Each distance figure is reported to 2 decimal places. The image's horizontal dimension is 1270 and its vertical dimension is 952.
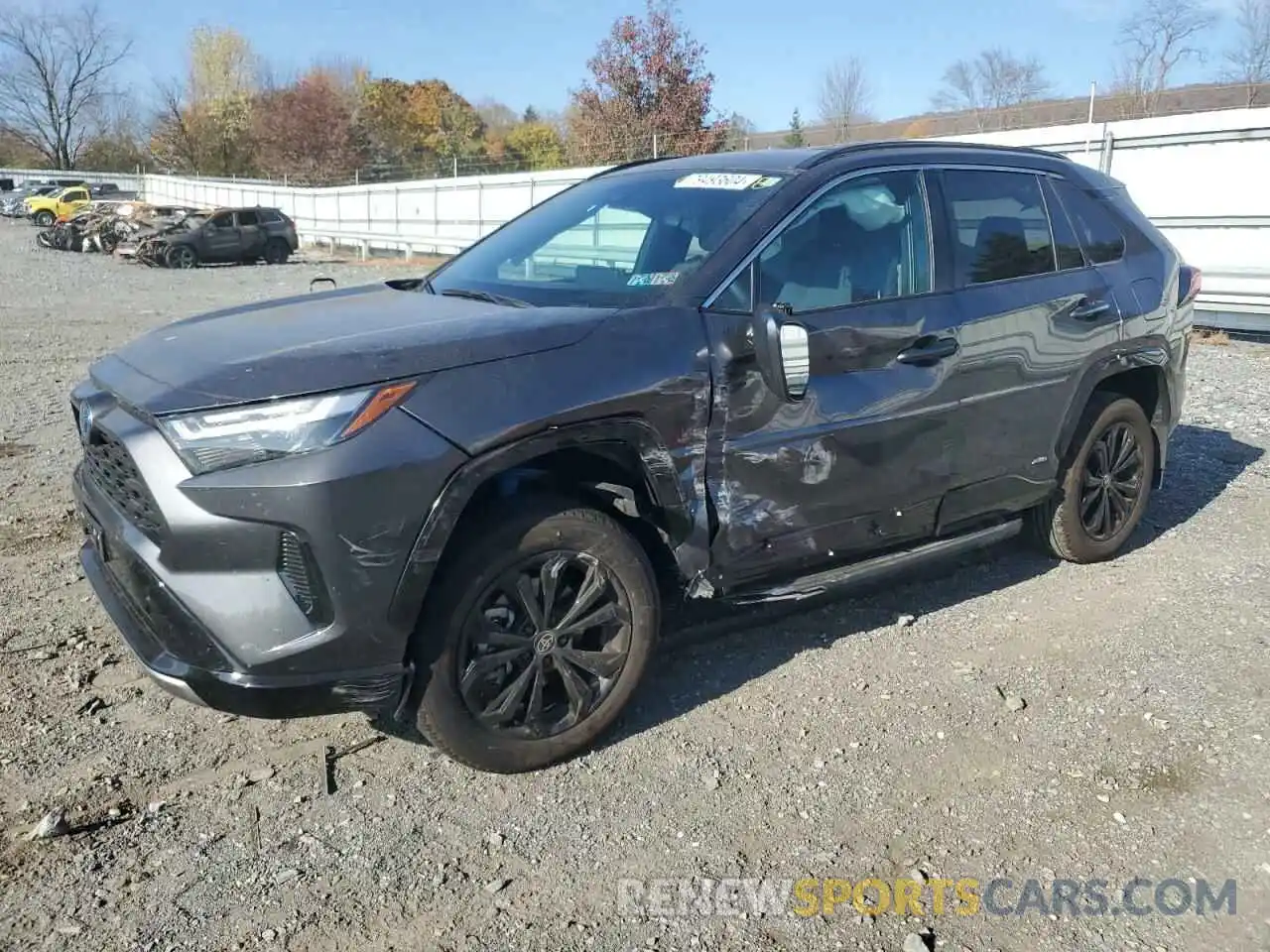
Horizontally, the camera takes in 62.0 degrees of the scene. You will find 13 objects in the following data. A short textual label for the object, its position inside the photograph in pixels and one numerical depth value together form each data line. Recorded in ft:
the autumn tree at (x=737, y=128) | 108.66
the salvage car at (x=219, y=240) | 88.99
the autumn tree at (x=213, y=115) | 236.43
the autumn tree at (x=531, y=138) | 183.81
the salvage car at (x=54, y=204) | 134.31
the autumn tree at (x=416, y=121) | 214.48
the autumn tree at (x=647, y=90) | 117.08
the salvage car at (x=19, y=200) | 160.35
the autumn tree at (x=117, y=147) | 261.65
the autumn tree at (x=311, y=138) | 205.36
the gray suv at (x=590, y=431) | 9.14
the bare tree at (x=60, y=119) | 261.65
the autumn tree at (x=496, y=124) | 200.75
